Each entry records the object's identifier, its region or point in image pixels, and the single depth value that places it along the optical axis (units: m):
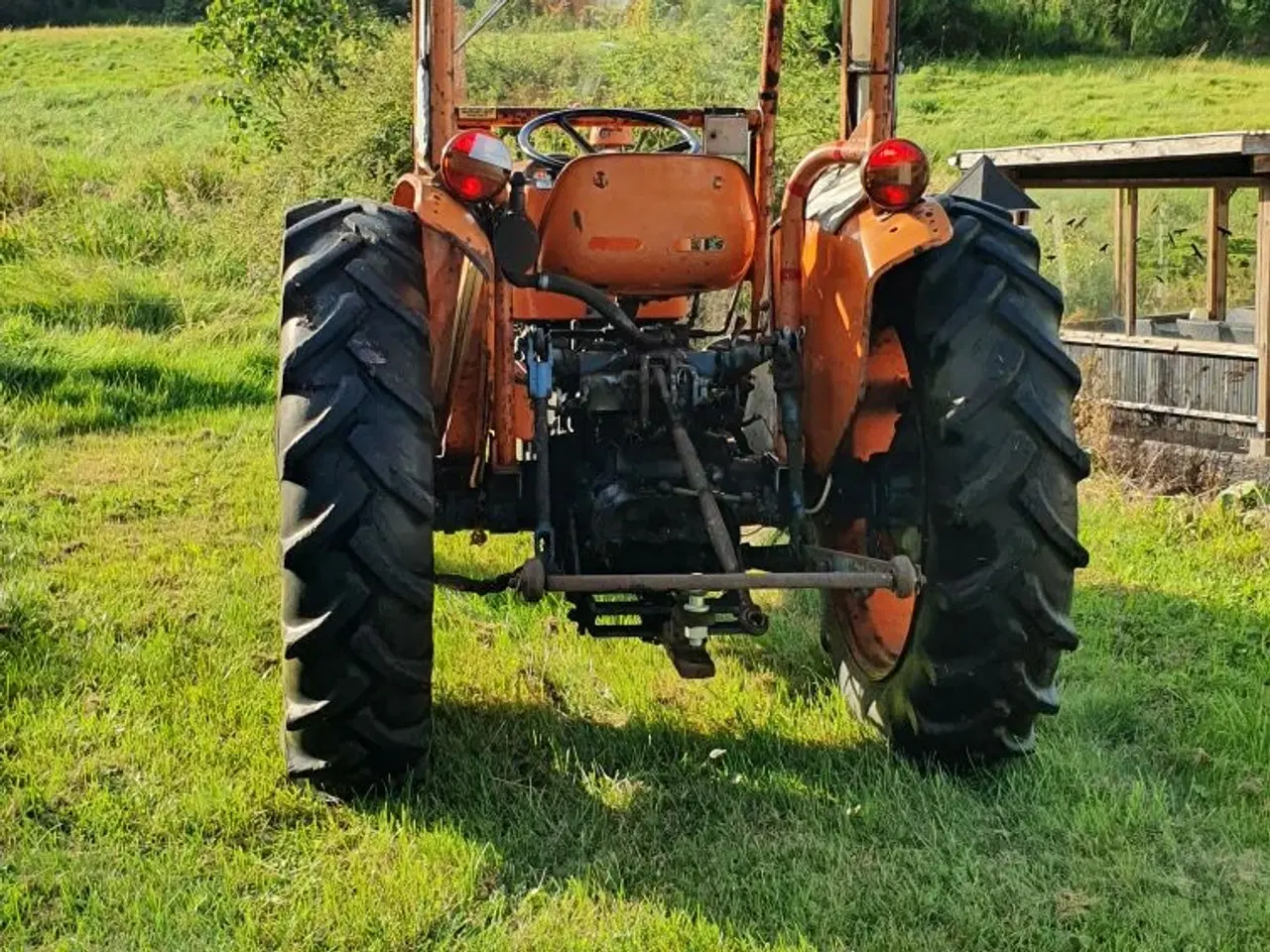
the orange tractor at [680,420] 3.26
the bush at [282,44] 16.12
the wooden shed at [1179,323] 11.36
